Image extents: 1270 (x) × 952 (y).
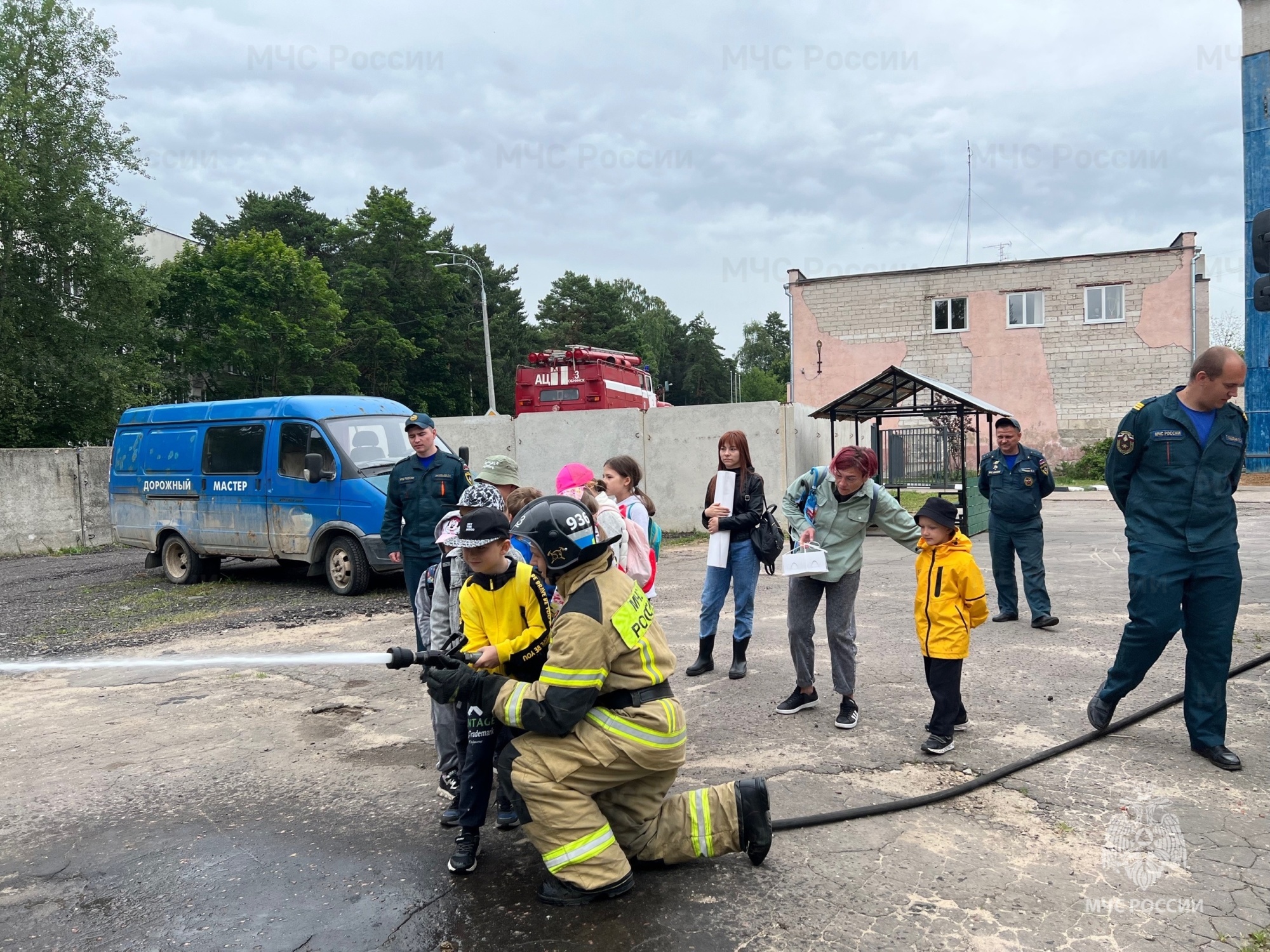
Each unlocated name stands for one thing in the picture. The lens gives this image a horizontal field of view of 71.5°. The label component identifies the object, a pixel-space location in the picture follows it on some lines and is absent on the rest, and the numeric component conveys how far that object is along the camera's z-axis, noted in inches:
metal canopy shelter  553.3
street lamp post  1275.8
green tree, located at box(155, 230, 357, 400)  1529.3
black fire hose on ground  145.5
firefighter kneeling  122.4
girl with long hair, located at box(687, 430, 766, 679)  237.1
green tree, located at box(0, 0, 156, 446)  946.1
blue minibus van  405.4
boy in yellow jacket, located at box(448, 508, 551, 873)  136.1
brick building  1156.5
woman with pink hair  200.7
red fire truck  815.1
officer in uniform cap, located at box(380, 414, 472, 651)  240.1
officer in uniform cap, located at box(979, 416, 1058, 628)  299.9
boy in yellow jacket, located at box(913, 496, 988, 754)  178.5
